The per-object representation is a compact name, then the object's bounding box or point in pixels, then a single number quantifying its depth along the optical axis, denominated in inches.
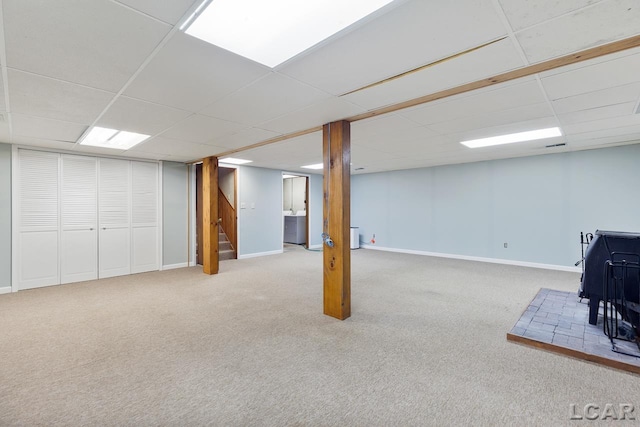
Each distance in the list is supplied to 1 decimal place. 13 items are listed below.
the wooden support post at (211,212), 205.8
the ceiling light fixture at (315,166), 267.4
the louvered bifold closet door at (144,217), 210.1
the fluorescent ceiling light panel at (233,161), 237.9
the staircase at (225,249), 264.3
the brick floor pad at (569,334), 88.9
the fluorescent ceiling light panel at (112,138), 144.4
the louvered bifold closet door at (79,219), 181.6
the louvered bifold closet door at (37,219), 168.1
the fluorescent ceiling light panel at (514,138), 153.7
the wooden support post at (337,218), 121.9
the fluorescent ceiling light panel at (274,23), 54.1
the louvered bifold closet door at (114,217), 195.6
